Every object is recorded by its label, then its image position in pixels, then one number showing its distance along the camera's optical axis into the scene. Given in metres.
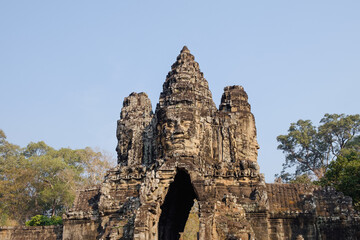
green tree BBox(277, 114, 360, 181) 41.90
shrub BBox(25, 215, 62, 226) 29.30
